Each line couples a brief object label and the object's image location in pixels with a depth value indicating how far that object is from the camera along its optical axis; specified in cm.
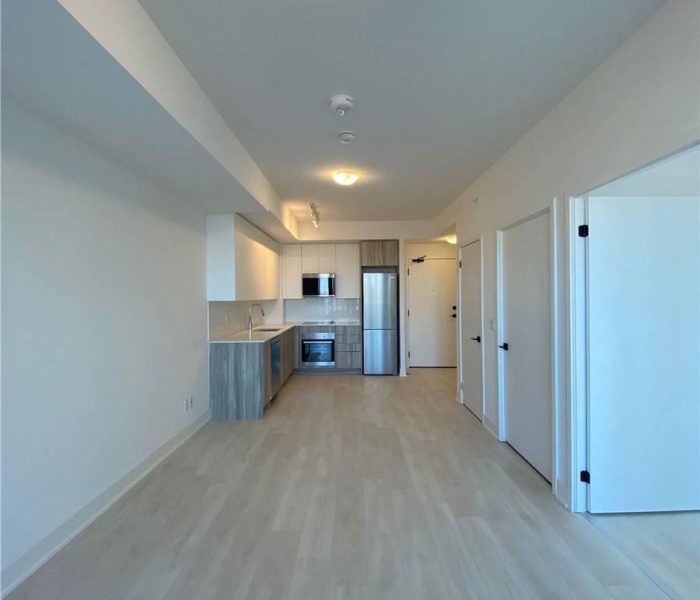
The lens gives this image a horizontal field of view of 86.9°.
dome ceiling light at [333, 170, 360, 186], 362
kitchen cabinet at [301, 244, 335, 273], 659
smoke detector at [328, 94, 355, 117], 228
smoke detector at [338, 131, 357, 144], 278
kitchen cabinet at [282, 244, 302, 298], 664
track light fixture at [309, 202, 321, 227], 490
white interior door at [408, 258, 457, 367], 684
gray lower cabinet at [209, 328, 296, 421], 409
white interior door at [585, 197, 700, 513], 221
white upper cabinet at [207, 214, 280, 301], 409
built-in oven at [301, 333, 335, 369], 634
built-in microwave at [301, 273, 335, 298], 645
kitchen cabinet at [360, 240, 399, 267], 625
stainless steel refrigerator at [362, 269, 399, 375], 618
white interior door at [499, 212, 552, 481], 264
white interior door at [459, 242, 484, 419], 394
